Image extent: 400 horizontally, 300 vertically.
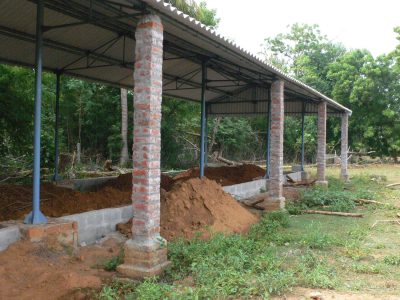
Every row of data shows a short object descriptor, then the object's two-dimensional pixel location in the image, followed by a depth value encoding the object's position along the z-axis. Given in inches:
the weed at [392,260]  279.2
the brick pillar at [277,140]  491.2
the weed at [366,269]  259.8
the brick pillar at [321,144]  725.3
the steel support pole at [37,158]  260.1
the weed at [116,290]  213.5
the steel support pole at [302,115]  836.4
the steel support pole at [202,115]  450.0
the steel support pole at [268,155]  647.1
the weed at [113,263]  260.7
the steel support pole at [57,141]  449.7
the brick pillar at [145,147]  248.8
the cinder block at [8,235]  243.0
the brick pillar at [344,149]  861.8
